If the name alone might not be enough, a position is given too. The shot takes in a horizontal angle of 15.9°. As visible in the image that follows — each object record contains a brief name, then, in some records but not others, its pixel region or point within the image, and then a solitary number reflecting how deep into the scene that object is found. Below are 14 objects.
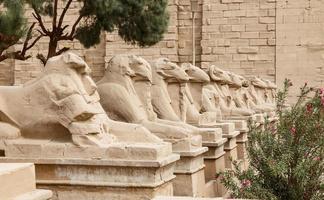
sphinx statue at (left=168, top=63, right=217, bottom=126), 14.23
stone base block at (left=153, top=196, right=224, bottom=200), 6.76
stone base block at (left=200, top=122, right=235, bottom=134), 15.68
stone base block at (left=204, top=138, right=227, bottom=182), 13.95
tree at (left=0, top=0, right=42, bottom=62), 22.26
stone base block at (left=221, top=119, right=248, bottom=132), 18.22
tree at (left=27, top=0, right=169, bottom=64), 25.33
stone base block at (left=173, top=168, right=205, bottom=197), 11.79
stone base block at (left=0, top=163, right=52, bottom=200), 6.40
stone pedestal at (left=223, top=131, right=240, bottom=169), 15.86
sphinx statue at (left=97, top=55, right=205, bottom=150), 11.49
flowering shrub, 10.43
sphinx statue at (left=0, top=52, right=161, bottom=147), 9.74
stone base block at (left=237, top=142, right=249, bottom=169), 18.22
